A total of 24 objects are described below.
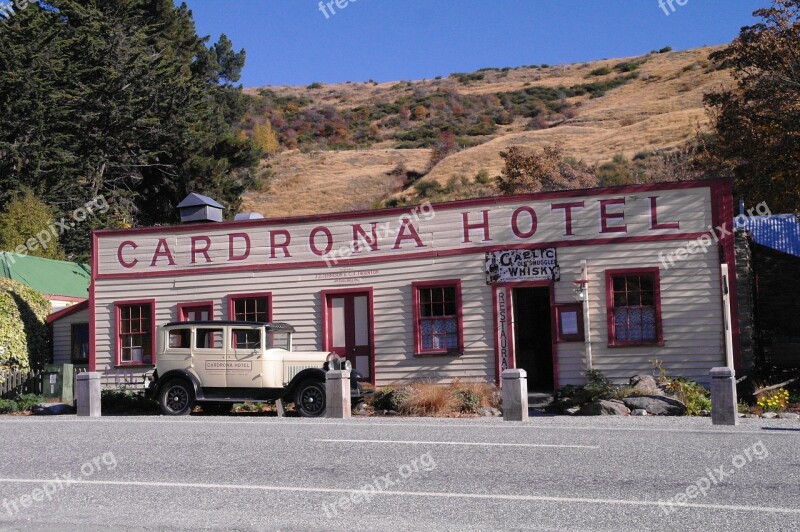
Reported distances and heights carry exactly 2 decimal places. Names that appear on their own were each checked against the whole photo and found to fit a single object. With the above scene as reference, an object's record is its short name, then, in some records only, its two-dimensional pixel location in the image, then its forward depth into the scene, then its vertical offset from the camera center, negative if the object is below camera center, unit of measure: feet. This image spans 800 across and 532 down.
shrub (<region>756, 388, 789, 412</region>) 55.06 -4.62
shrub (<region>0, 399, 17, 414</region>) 67.46 -4.24
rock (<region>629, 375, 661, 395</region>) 58.44 -3.58
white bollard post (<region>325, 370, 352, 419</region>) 54.90 -3.30
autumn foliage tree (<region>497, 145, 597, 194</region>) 146.61 +26.22
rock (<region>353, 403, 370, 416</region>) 61.37 -4.82
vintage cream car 57.72 -1.67
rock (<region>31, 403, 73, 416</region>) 66.44 -4.47
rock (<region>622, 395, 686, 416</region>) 55.11 -4.56
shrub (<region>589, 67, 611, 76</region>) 338.13 +95.07
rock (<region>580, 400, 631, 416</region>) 54.60 -4.68
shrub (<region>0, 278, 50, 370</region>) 80.18 +2.09
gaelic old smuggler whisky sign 66.39 +4.86
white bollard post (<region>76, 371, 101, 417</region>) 61.21 -3.16
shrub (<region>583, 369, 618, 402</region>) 57.82 -3.74
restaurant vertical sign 66.64 +0.03
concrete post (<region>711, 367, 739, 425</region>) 46.73 -3.64
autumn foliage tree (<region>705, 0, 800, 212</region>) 90.74 +21.59
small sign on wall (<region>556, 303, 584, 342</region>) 65.41 +0.66
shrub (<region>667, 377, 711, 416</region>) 55.57 -4.19
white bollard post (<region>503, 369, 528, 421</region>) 50.31 -3.43
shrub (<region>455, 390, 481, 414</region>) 59.11 -4.31
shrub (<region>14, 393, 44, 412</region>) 68.18 -3.97
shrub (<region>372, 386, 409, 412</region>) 60.44 -4.08
